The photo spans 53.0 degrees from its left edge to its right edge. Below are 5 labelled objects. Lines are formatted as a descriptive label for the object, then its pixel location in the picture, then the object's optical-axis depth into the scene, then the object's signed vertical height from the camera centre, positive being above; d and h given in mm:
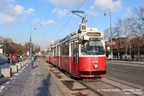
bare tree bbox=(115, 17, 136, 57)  41938 +6879
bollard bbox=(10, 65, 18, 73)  14636 -1435
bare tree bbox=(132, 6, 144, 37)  32744 +6487
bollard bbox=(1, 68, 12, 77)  11438 -1410
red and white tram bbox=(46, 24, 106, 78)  8773 -55
